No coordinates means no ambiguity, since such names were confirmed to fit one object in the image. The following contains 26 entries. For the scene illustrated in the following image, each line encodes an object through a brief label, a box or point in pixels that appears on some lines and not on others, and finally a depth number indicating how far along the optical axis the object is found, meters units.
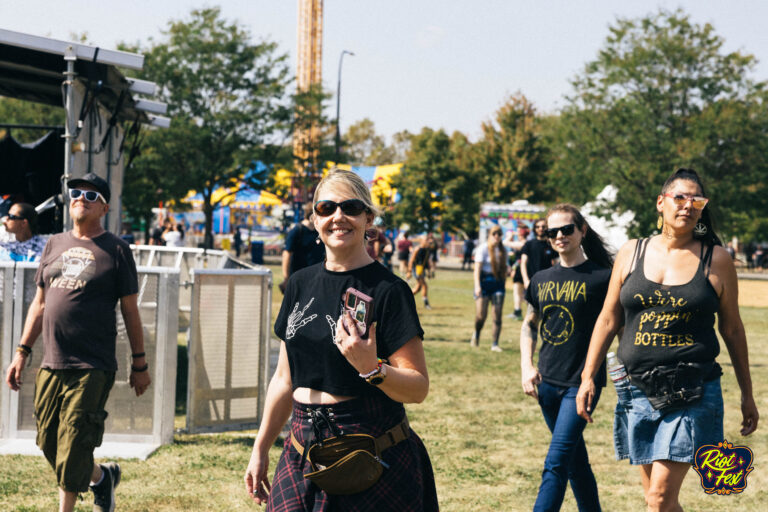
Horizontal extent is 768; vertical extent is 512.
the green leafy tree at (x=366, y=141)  83.94
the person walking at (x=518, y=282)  15.97
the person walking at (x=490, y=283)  12.75
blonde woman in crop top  2.78
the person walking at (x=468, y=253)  44.31
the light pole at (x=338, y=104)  41.19
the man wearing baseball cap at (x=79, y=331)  4.46
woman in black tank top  3.72
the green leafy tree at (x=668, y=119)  37.47
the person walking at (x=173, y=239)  22.75
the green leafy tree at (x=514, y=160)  56.28
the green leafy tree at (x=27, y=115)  35.31
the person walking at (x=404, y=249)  29.30
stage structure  8.82
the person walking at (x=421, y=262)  19.14
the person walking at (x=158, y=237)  28.59
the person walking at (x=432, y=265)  32.41
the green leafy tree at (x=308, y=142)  39.72
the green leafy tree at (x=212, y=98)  37.94
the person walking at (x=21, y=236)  7.09
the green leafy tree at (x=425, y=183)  48.84
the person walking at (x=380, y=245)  15.28
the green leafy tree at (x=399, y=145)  84.94
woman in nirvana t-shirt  4.34
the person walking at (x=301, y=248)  8.61
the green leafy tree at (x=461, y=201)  50.47
